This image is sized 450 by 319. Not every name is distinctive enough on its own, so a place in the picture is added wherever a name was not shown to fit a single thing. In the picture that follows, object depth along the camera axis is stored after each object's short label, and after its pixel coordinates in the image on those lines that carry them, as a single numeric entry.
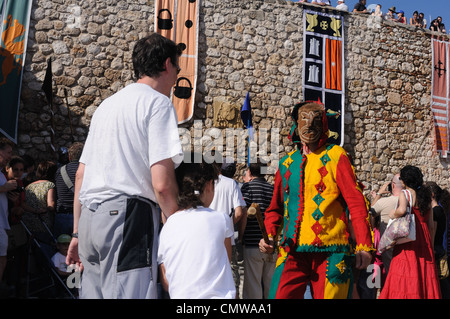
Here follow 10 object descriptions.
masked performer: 2.91
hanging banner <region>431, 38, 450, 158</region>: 12.44
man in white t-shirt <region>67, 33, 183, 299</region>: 2.07
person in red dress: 4.53
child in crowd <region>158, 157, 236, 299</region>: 2.26
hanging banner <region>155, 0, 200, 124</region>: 10.16
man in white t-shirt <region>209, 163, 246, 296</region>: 4.99
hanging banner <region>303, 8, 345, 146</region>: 11.20
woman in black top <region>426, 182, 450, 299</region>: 5.25
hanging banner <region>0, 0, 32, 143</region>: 8.82
